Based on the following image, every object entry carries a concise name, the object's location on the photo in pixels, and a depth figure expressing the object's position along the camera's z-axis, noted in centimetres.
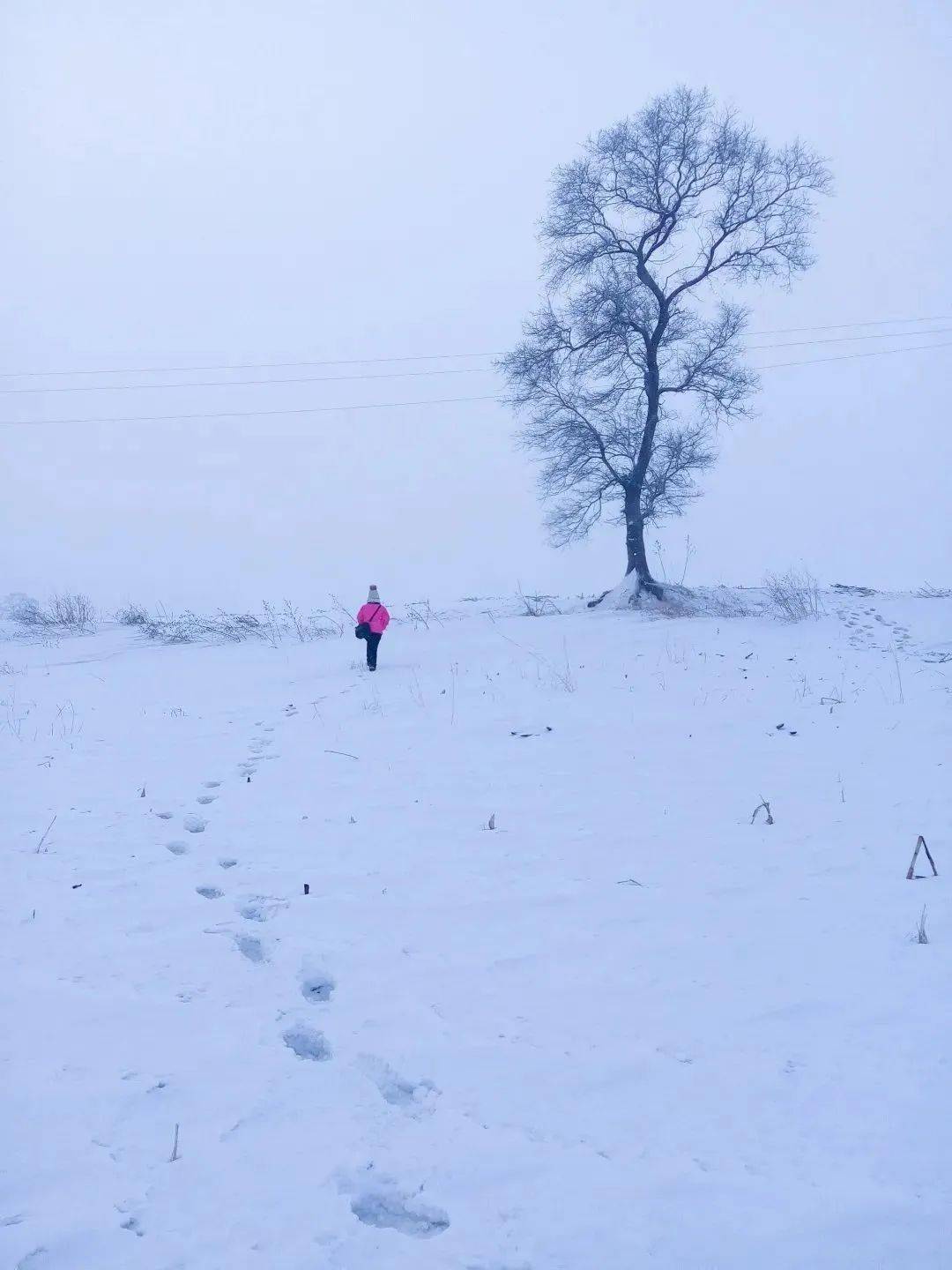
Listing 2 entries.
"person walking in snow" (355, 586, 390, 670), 1262
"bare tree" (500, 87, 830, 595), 1816
